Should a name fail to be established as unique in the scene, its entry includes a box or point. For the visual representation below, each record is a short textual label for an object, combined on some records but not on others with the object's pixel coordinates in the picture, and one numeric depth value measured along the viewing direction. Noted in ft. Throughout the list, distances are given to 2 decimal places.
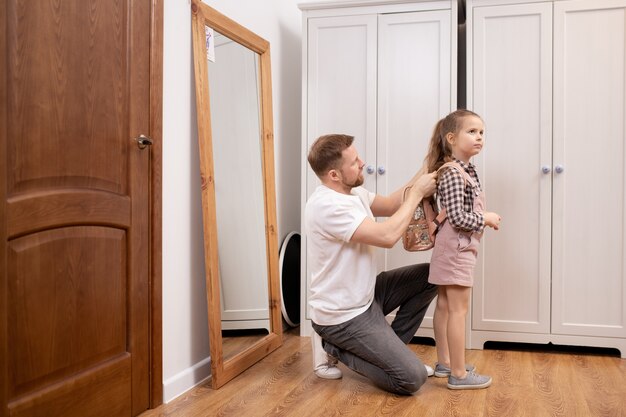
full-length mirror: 8.13
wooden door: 5.28
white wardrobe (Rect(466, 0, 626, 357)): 9.68
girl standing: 7.63
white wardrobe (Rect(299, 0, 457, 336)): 10.33
